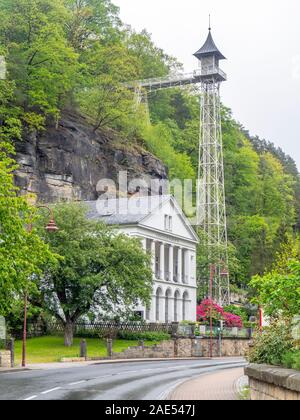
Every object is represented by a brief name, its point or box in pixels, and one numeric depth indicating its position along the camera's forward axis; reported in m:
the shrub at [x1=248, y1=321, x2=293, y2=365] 18.07
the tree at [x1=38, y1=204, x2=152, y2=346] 49.56
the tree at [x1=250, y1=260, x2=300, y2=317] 18.56
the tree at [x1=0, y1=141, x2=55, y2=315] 30.27
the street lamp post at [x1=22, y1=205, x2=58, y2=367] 35.19
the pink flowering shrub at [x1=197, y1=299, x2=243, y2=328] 68.88
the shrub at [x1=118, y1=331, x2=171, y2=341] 55.17
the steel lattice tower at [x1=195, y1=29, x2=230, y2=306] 81.00
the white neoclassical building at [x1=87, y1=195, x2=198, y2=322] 67.62
